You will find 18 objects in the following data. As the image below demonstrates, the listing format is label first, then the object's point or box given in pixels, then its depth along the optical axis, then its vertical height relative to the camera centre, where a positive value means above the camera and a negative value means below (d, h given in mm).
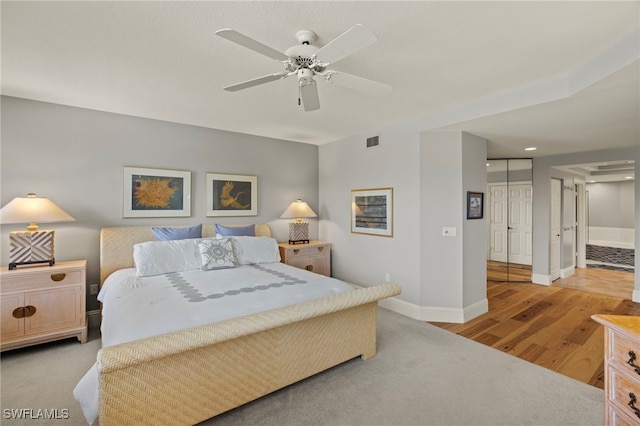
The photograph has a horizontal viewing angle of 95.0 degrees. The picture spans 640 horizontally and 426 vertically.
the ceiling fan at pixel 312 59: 1529 +941
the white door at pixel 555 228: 5441 -256
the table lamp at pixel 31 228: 2811 -153
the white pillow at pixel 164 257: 3068 -472
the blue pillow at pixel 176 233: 3600 -244
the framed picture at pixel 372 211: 4141 +46
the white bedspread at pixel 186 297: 1780 -662
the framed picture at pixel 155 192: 3652 +275
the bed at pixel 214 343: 1596 -876
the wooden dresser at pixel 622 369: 1341 -740
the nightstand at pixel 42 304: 2699 -879
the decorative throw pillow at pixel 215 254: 3264 -465
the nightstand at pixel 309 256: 4523 -670
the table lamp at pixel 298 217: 4773 -50
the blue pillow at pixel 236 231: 4070 -240
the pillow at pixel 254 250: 3605 -456
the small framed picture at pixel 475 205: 3715 +126
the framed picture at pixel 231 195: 4254 +290
